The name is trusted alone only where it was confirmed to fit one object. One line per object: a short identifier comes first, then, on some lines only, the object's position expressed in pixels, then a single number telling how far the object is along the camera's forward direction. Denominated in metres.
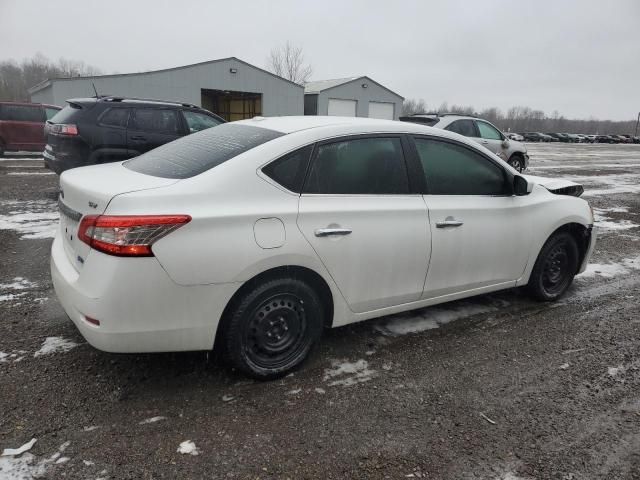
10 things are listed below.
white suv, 12.51
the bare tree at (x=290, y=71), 59.62
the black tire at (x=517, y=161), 14.97
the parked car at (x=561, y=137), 63.94
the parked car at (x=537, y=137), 62.28
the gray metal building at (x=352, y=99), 35.75
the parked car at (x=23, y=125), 14.07
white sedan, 2.50
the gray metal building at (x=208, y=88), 25.20
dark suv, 7.58
